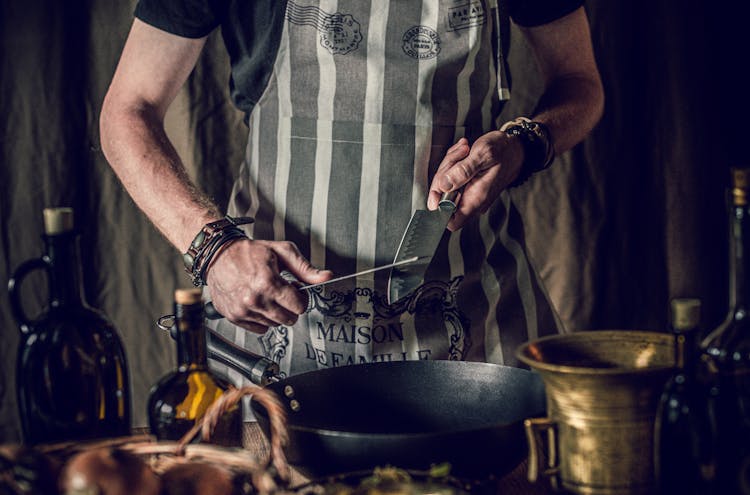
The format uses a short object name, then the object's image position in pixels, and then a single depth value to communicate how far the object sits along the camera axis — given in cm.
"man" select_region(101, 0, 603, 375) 150
